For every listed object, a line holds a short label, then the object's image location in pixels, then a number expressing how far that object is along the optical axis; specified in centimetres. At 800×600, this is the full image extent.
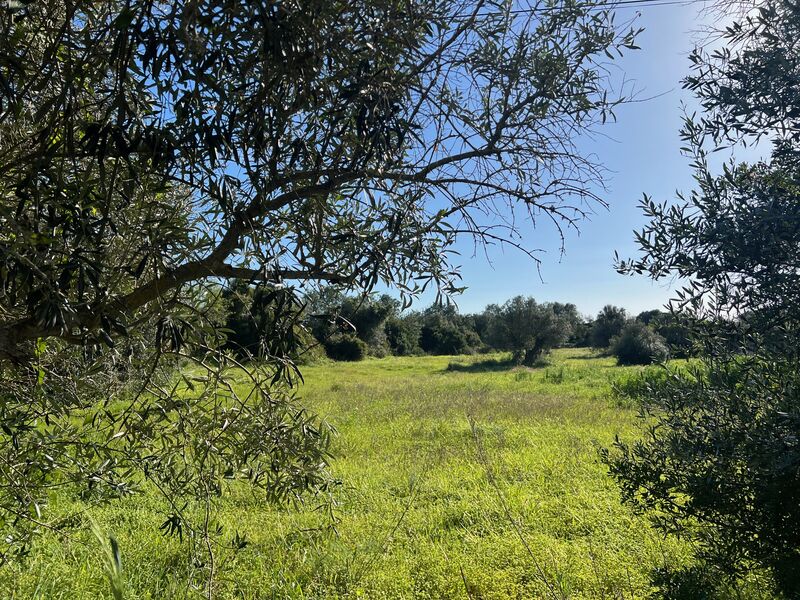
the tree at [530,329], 3347
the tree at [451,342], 4344
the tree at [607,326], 4631
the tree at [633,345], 2914
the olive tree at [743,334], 255
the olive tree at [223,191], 156
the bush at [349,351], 3533
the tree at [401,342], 4034
